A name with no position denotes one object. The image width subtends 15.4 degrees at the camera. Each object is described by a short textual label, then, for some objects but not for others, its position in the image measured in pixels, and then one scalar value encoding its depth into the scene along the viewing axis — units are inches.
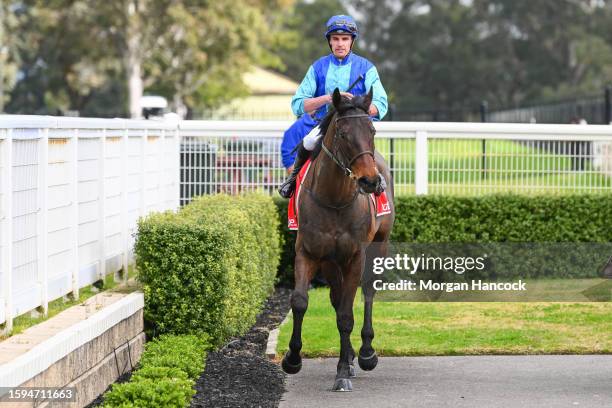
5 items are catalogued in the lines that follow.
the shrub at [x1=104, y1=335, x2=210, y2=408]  501.4
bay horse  615.5
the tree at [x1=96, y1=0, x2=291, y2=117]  3986.0
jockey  707.4
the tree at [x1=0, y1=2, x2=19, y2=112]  4427.3
